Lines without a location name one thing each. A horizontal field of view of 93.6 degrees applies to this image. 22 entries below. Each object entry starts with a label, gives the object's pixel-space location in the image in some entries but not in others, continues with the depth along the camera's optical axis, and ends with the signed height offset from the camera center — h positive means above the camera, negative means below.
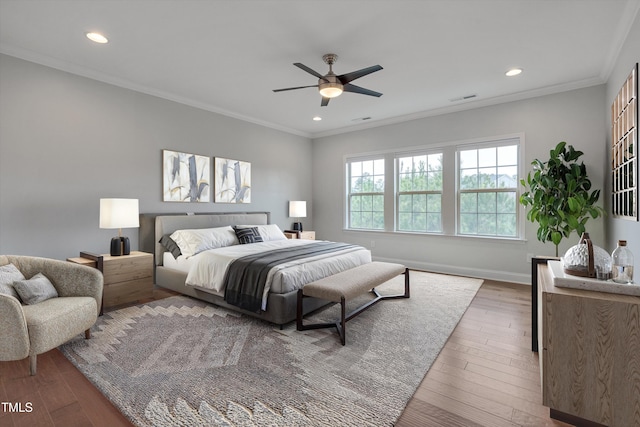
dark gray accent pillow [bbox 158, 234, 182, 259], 4.08 -0.45
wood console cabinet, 1.50 -0.76
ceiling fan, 3.15 +1.39
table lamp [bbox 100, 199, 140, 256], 3.38 -0.05
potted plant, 3.68 +0.19
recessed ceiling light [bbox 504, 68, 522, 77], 3.74 +1.78
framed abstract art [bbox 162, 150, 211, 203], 4.52 +0.56
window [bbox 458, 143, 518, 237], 4.76 +0.36
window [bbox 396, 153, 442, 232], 5.48 +0.37
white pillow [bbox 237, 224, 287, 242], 4.92 -0.34
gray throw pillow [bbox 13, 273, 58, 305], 2.36 -0.62
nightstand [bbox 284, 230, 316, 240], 6.04 -0.45
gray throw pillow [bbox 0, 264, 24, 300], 2.32 -0.52
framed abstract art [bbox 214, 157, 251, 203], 5.18 +0.57
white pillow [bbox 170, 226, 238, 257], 4.00 -0.37
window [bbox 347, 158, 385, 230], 6.20 +0.40
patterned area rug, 1.75 -1.14
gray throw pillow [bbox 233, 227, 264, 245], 4.59 -0.35
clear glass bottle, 1.65 -0.29
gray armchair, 2.00 -0.73
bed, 2.95 -0.61
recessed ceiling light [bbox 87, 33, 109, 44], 2.94 +1.74
